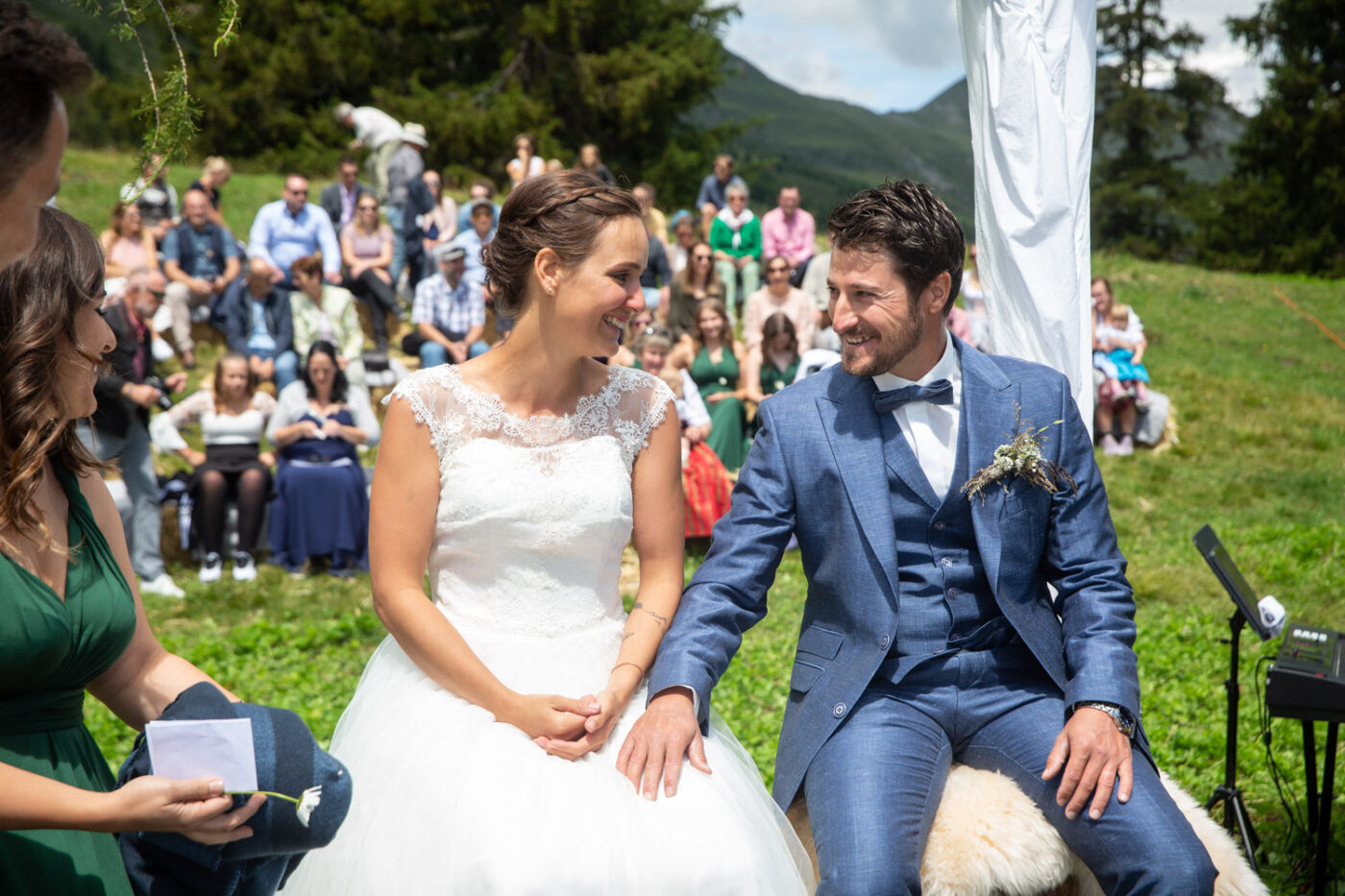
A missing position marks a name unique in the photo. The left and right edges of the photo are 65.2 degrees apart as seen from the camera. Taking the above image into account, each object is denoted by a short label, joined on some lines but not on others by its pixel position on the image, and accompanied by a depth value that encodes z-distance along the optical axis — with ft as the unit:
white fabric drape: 11.07
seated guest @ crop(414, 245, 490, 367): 34.47
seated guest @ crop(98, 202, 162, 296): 34.63
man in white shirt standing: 49.34
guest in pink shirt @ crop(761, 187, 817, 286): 43.27
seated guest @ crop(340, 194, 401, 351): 38.75
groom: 9.21
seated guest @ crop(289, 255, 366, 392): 32.96
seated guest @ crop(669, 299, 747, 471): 28.81
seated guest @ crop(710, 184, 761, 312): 42.01
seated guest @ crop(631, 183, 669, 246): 39.92
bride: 7.96
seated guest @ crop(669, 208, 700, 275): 43.50
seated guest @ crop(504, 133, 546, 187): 43.37
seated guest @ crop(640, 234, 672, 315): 39.15
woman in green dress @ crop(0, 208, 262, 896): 5.85
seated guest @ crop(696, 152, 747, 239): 45.75
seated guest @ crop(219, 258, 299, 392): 32.35
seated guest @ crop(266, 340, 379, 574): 24.54
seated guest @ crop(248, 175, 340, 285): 35.22
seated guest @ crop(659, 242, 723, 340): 33.40
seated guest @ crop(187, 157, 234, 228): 37.72
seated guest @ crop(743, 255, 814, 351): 33.86
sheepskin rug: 8.44
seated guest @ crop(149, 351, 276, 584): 24.61
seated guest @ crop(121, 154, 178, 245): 37.32
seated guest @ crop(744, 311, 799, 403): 30.53
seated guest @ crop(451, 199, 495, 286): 37.96
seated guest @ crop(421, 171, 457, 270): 42.34
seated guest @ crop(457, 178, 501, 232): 39.58
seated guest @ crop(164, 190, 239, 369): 35.70
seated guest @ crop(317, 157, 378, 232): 40.16
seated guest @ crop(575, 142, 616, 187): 42.32
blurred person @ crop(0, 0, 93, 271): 4.76
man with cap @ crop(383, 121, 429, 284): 42.09
